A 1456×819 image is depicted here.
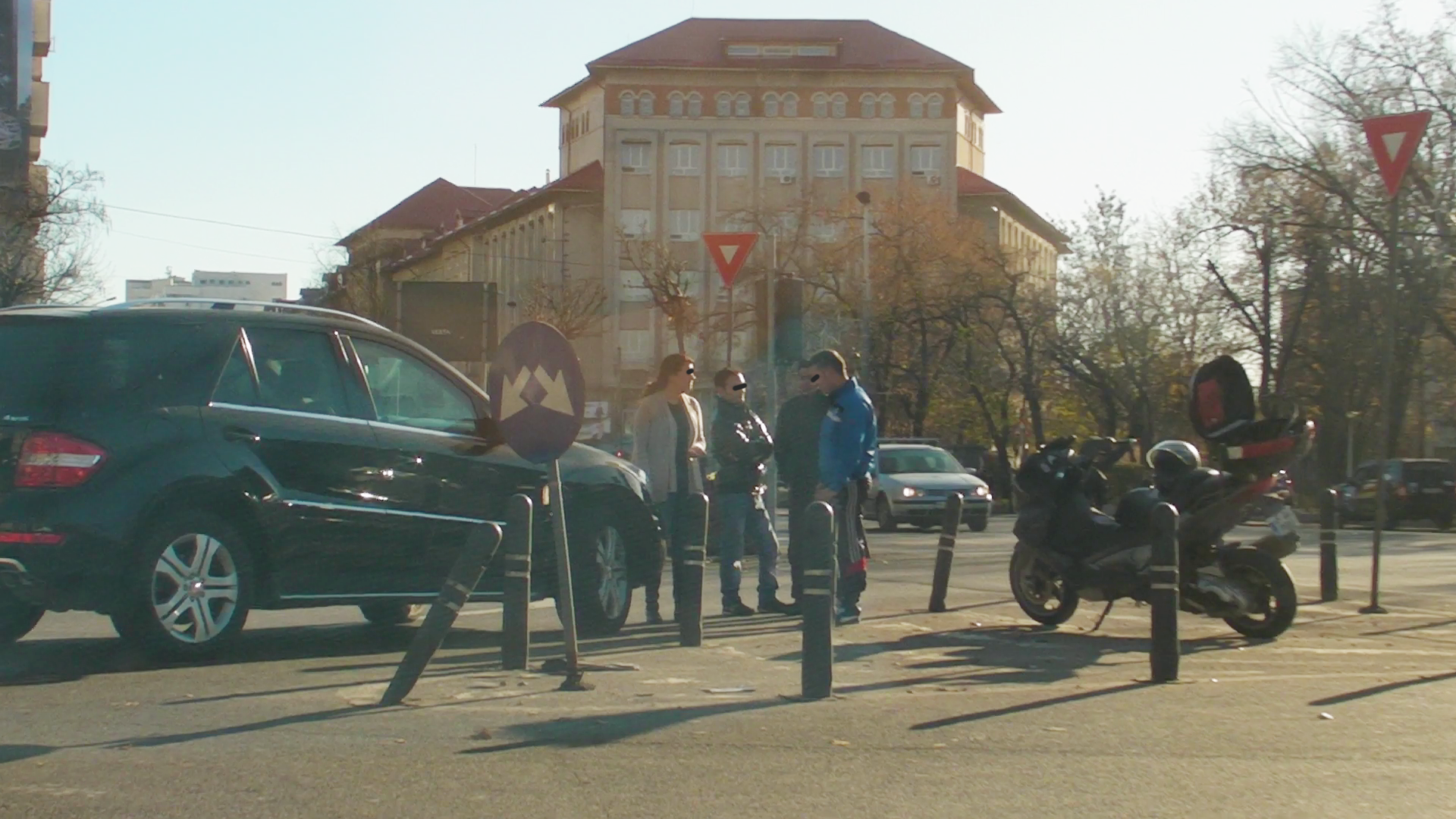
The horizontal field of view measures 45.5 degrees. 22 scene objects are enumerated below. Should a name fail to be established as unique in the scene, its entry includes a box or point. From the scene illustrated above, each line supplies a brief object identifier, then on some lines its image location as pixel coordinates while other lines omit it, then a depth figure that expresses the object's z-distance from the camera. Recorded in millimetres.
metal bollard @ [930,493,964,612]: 13464
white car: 29391
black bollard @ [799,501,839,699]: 8344
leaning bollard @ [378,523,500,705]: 8078
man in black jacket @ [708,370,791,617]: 12664
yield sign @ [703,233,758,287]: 16969
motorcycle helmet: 11711
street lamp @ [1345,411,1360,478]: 49531
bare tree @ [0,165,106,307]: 55062
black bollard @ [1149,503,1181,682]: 9000
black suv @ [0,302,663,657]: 8445
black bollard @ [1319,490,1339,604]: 14461
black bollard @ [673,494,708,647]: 10539
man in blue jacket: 11508
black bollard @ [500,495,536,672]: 8617
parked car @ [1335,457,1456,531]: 38438
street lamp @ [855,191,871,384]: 48625
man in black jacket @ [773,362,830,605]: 12203
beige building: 88875
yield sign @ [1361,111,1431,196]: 13406
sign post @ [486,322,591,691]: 8484
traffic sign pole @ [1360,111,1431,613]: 13398
